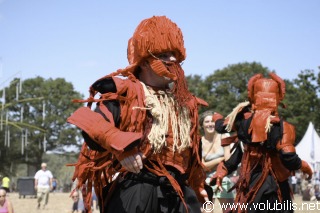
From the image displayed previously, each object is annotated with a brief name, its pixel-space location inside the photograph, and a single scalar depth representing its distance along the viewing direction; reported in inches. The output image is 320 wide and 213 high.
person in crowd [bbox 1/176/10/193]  603.2
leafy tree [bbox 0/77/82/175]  2511.1
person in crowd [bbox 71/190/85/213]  557.6
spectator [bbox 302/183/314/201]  884.4
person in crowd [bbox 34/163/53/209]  739.4
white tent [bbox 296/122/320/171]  956.6
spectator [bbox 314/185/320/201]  907.0
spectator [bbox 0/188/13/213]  391.2
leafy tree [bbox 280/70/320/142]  1565.0
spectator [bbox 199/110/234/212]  325.7
